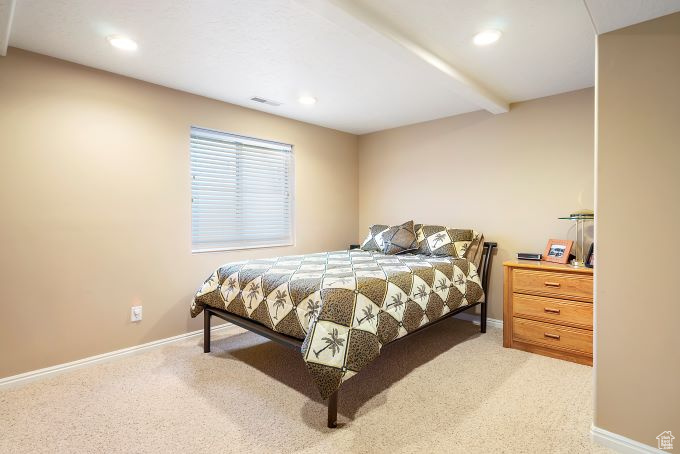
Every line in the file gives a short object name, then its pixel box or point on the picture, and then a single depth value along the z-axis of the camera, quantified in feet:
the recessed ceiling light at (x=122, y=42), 7.13
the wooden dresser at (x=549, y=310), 8.49
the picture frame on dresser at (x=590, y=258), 8.93
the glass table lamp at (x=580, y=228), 9.27
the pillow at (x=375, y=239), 12.58
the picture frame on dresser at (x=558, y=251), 9.63
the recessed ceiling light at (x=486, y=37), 6.93
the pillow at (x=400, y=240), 11.96
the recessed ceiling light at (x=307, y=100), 10.66
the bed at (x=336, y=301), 6.07
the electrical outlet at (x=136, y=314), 9.29
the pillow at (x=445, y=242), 11.18
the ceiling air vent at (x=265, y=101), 10.69
